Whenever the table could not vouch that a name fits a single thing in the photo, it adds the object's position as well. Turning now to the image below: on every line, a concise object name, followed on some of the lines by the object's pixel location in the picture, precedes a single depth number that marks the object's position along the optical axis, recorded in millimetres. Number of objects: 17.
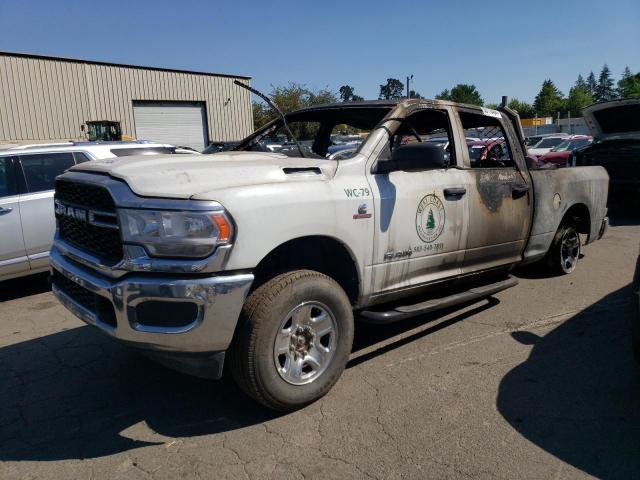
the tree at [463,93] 114688
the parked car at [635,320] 3183
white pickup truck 2609
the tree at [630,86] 78288
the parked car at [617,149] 9141
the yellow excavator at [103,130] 19125
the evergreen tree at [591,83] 150712
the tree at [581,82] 155750
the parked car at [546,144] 20453
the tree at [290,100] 41641
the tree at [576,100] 94812
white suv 5547
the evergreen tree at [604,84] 134875
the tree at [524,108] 100719
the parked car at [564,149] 17053
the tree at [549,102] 94000
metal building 21266
